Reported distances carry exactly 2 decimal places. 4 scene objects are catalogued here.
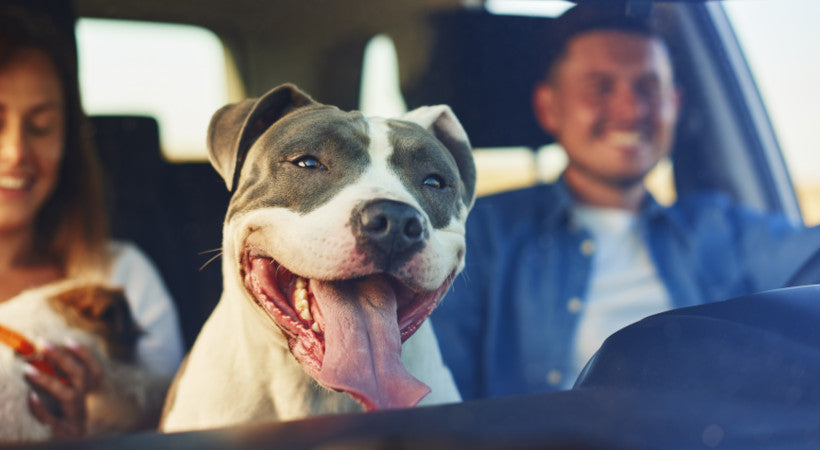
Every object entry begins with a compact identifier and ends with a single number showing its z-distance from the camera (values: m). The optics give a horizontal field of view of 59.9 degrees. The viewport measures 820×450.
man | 1.75
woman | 1.50
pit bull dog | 1.22
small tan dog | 1.46
